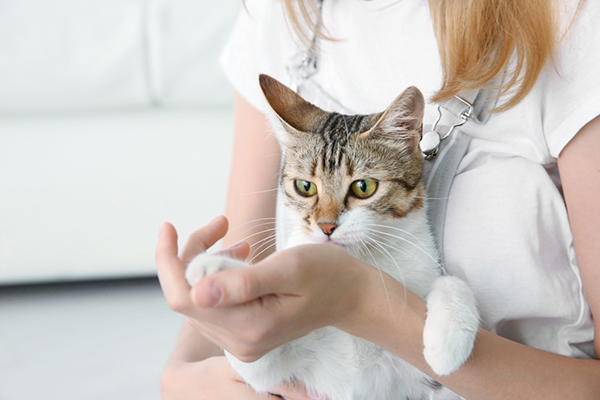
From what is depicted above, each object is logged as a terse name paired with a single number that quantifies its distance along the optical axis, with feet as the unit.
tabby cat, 2.74
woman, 2.27
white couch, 6.73
